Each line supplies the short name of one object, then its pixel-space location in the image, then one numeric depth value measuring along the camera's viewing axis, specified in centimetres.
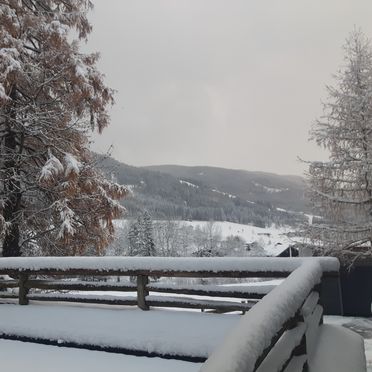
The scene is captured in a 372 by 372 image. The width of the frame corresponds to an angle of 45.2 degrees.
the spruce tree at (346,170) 1692
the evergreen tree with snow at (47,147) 966
